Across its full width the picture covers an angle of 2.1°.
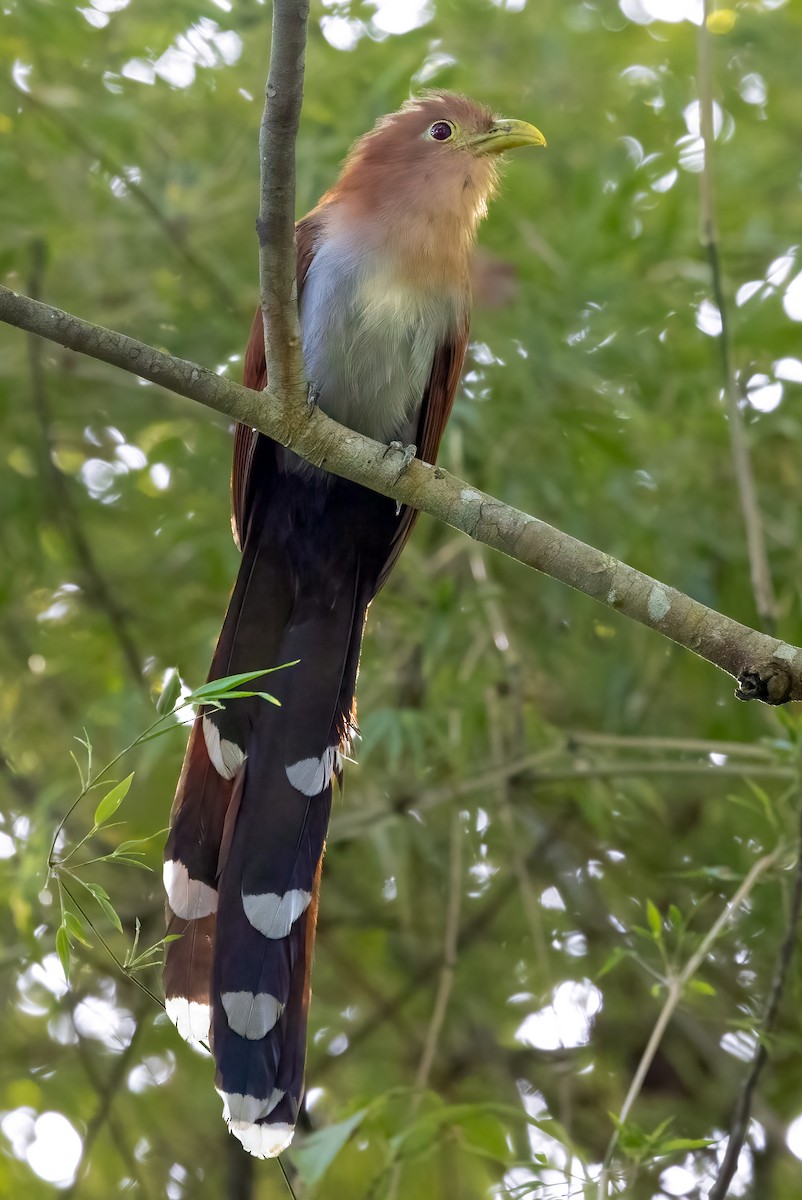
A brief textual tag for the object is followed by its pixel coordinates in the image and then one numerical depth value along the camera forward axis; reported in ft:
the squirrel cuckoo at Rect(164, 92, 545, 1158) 28.21
